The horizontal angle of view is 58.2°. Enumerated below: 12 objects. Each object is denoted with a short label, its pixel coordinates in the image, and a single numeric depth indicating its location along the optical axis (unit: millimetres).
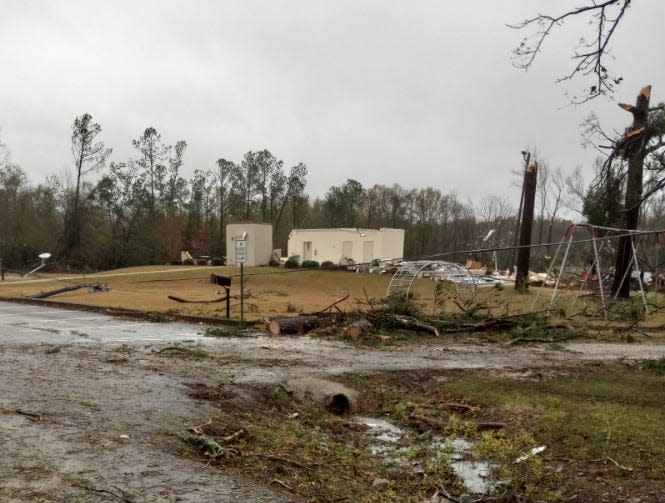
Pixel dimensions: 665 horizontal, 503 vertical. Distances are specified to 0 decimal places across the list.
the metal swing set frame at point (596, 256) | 15767
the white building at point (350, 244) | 47906
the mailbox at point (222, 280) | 15516
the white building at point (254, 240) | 46775
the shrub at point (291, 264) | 42981
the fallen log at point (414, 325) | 14762
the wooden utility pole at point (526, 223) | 28577
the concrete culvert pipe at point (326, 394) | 7305
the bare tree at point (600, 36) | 6668
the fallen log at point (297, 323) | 14266
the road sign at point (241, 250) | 15832
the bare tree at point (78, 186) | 58719
